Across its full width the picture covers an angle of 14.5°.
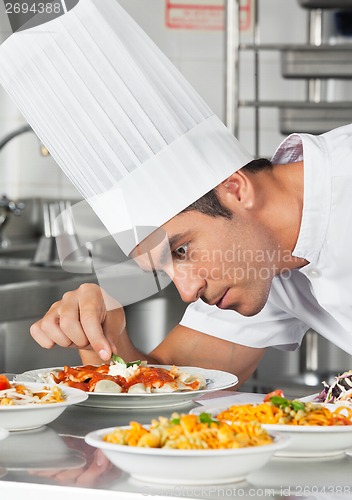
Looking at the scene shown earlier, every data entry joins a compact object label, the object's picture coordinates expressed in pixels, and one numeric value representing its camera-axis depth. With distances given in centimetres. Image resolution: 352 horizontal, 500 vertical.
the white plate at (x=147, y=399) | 175
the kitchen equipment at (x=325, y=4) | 380
